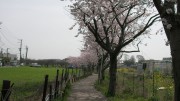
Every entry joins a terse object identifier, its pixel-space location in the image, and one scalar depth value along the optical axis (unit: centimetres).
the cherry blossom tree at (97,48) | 2461
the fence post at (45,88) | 922
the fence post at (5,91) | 620
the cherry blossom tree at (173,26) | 736
